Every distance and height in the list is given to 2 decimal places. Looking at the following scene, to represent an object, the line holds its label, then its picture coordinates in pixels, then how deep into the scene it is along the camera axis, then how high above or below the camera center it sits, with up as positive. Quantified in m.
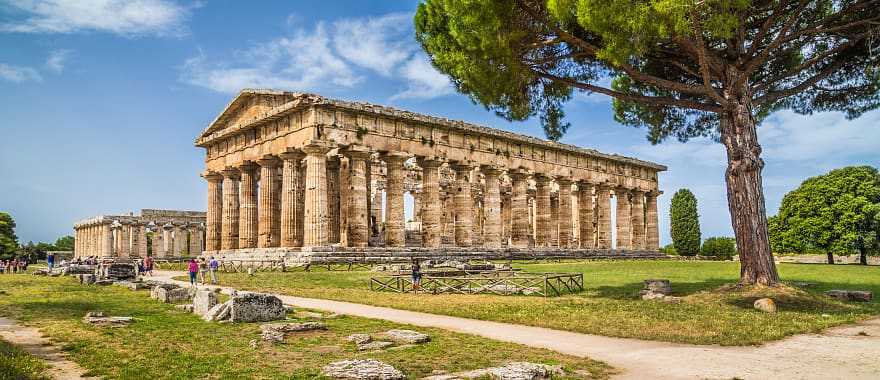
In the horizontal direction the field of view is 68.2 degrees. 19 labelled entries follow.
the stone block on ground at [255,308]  12.91 -1.51
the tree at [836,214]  44.00 +0.70
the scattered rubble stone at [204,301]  14.17 -1.50
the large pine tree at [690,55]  16.28 +4.99
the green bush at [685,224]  61.28 +0.20
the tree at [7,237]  59.48 -0.05
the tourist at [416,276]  20.52 -1.45
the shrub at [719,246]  57.66 -1.84
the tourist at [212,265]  27.69 -1.36
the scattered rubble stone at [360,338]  10.13 -1.69
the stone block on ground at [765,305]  14.77 -1.84
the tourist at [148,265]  32.34 -1.52
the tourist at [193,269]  23.27 -1.30
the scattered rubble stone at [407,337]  10.22 -1.69
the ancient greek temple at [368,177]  33.81 +3.44
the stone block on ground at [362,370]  7.42 -1.63
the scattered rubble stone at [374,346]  9.73 -1.73
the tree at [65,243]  100.12 -1.16
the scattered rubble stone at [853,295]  17.16 -1.90
